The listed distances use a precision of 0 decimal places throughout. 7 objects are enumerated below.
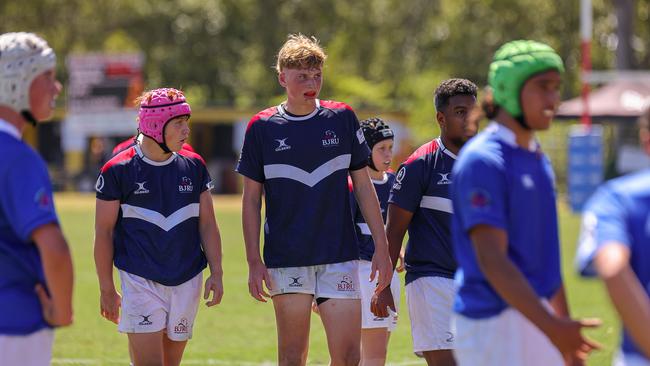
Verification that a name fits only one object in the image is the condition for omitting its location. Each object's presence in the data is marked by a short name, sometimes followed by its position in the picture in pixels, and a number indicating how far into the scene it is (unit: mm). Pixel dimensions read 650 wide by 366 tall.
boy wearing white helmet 9844
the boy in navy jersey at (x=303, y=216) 15133
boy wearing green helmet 9852
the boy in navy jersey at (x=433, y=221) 15727
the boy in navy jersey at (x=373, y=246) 17625
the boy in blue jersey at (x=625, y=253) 8383
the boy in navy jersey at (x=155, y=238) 15562
